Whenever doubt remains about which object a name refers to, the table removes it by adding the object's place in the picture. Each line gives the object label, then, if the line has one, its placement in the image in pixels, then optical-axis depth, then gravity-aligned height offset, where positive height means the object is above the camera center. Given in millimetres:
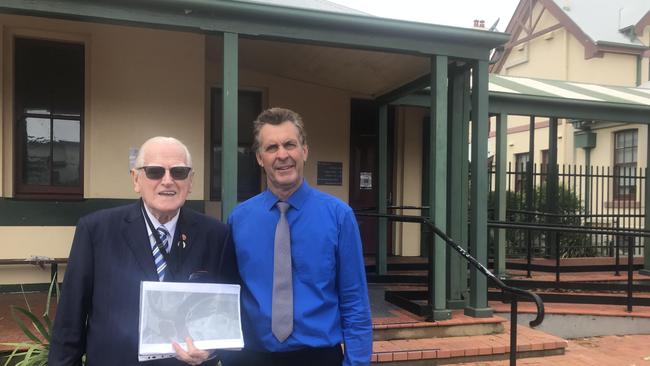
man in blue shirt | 1886 -349
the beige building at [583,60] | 14156 +4201
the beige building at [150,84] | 4126 +1055
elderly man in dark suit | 1710 -291
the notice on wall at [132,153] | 5191 +283
